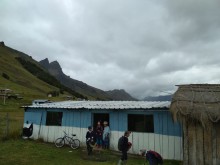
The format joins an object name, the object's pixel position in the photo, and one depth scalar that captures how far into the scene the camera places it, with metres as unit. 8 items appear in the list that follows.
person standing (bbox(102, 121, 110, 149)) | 11.97
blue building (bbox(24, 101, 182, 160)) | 10.51
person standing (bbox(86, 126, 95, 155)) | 10.86
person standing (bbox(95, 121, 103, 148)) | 12.00
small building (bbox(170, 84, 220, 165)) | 8.22
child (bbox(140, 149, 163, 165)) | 7.14
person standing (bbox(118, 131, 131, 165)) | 8.72
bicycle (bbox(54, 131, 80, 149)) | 12.61
